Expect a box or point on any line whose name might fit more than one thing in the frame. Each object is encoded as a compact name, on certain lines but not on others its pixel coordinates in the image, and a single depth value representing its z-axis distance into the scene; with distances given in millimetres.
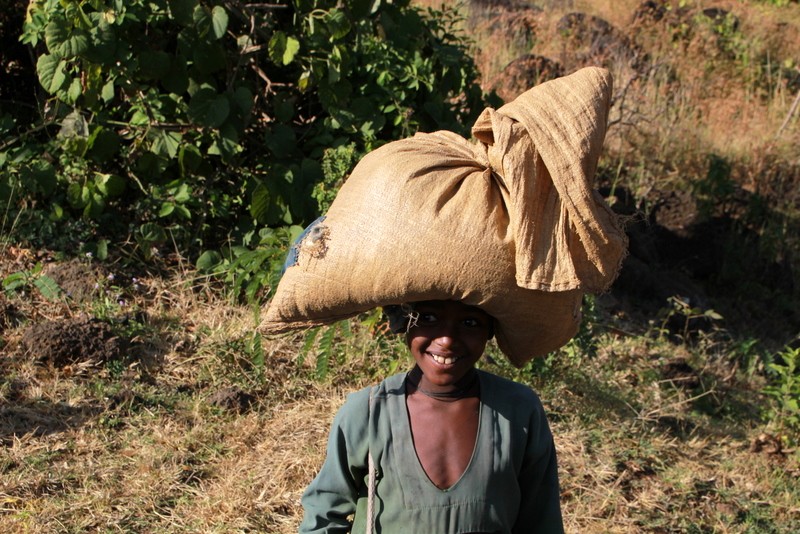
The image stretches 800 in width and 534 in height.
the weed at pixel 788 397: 3898
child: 1909
